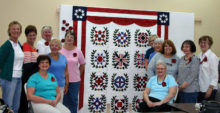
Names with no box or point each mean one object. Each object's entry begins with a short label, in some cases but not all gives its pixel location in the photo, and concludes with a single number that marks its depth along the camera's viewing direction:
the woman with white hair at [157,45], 4.06
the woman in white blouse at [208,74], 3.45
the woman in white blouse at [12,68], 2.98
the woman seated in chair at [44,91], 2.68
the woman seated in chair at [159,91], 3.12
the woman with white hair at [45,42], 3.54
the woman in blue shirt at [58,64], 3.29
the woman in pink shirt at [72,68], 3.68
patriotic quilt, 4.41
